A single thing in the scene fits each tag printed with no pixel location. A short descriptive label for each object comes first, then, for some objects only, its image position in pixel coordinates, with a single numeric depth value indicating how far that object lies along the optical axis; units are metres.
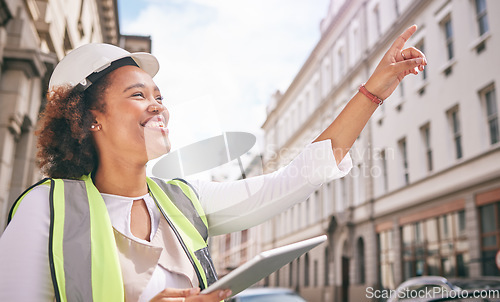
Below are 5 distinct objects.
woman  1.24
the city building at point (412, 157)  14.18
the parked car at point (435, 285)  6.08
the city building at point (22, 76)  8.98
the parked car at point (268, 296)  8.24
